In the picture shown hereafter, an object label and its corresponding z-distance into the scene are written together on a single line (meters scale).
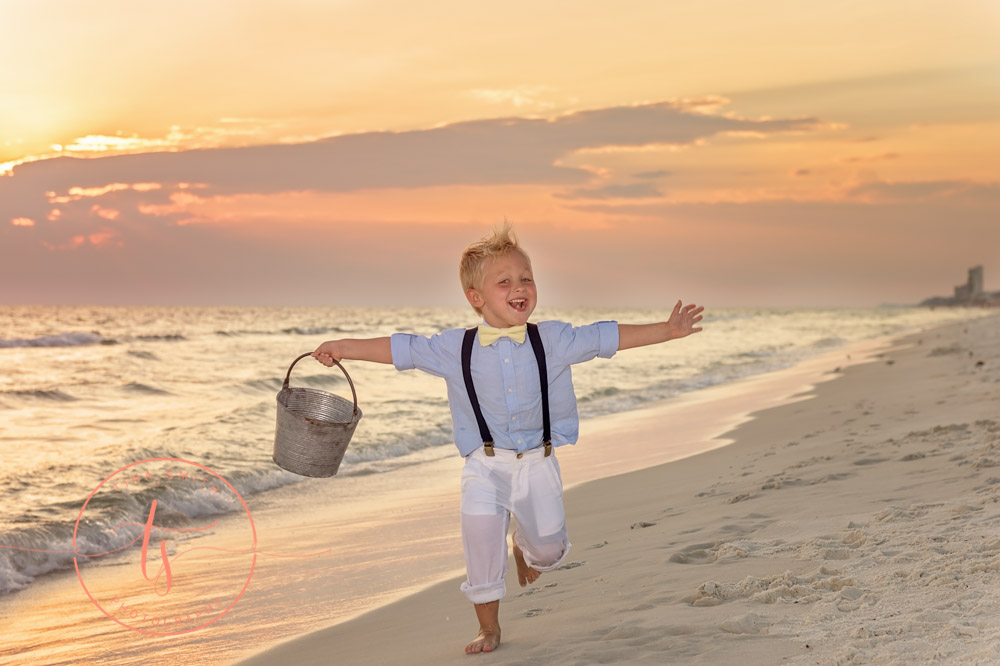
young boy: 3.60
